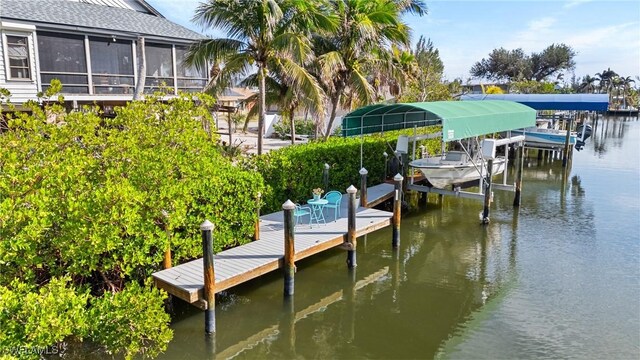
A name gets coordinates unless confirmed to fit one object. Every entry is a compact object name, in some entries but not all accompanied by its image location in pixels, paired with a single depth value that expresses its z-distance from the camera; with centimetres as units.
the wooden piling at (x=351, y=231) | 1091
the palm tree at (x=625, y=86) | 9409
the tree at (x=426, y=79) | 3247
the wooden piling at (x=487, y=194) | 1519
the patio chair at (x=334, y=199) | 1232
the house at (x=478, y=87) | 6784
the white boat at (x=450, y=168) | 1536
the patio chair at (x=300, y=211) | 1141
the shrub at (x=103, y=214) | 631
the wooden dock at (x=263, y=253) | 835
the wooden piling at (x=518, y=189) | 1753
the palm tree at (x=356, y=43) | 1661
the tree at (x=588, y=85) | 9354
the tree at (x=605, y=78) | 9491
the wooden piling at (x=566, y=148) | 2759
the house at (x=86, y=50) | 1880
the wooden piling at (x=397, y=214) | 1270
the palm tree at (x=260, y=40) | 1384
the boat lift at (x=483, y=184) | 1532
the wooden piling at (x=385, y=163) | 1740
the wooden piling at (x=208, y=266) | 804
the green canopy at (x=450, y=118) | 1301
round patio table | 1169
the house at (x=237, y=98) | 2002
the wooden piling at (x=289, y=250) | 939
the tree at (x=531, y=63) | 7462
